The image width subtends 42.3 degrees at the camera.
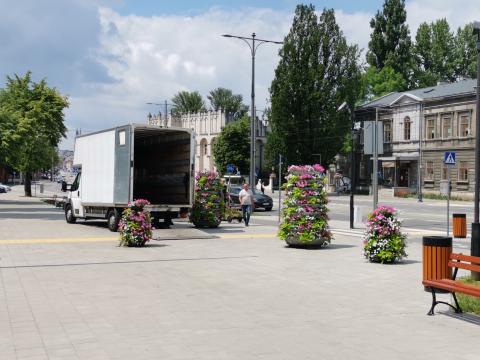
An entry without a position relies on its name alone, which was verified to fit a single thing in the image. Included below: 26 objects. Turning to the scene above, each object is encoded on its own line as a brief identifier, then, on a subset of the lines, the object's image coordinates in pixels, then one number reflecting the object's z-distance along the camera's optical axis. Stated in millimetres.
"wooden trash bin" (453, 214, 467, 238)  19812
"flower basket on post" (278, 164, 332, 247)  16078
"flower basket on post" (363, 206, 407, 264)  13242
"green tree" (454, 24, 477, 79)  83562
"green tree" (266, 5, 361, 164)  63375
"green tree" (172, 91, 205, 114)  123506
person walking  23531
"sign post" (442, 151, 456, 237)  19938
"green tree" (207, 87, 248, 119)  117750
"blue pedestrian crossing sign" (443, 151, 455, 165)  19953
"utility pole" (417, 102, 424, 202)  60656
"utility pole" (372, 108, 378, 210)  18592
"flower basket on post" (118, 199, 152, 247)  16047
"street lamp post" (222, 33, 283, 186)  34094
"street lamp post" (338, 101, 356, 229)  22656
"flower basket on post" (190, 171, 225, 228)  22844
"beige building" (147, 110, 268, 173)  98438
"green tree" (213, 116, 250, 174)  87250
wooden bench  7634
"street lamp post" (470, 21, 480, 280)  10070
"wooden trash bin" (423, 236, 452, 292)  9148
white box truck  20375
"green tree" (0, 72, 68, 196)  49469
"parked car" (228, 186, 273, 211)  37188
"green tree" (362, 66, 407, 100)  75062
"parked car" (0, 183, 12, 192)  67675
